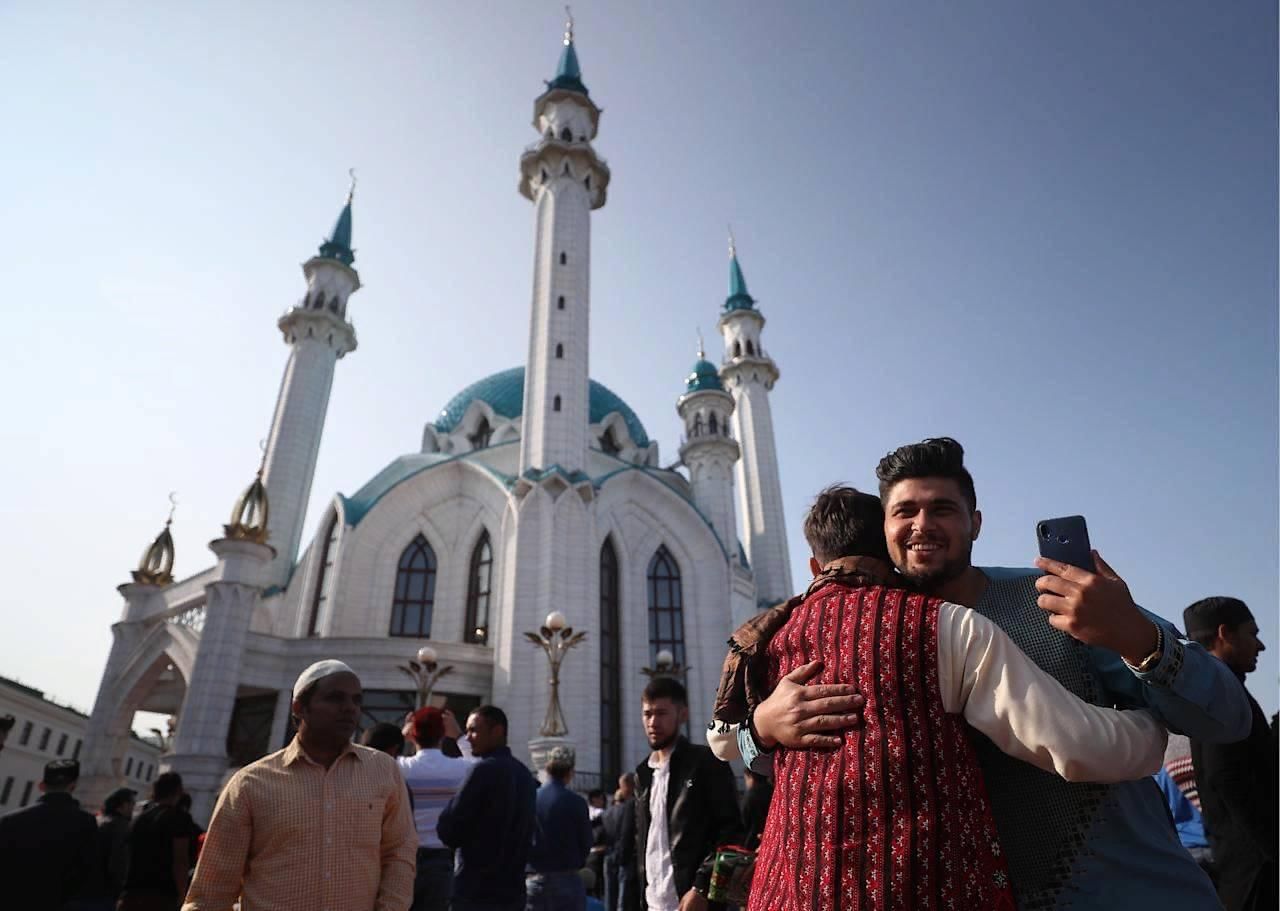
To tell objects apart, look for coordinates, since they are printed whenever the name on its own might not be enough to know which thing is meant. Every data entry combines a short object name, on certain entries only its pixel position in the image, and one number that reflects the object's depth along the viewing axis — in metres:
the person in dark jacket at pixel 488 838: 4.39
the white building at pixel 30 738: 31.19
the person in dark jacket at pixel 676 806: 3.96
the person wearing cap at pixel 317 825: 2.80
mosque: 18.48
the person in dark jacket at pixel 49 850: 4.71
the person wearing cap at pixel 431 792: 4.88
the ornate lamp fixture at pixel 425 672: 16.61
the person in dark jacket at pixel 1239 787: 3.28
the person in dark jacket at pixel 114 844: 5.66
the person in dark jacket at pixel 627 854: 6.08
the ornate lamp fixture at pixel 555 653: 16.27
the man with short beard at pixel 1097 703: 1.64
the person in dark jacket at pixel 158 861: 5.06
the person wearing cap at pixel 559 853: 5.11
